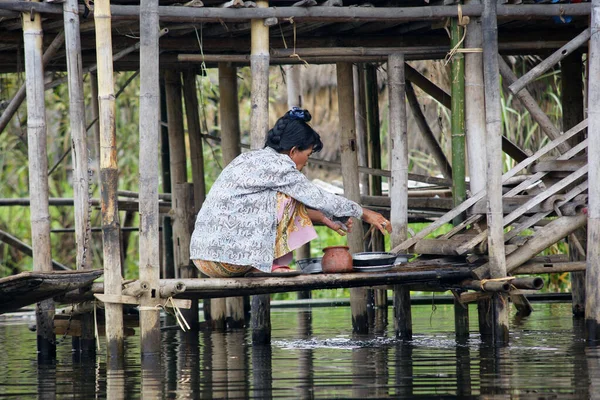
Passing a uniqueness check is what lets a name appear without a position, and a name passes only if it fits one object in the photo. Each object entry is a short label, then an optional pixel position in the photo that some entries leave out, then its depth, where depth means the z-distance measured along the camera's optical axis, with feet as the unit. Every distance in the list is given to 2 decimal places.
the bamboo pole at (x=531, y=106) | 54.49
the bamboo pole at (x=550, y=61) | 52.29
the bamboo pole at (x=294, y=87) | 77.10
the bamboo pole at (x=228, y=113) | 63.46
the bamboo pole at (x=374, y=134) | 72.23
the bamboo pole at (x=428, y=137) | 69.87
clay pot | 47.32
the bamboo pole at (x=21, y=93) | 50.72
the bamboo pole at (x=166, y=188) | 77.10
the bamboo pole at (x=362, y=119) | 74.91
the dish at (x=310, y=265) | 47.93
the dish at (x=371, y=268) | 48.08
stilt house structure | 44.93
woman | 46.03
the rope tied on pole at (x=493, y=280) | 49.00
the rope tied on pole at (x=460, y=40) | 52.95
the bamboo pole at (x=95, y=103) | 70.64
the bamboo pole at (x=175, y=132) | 67.87
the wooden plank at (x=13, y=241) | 73.74
